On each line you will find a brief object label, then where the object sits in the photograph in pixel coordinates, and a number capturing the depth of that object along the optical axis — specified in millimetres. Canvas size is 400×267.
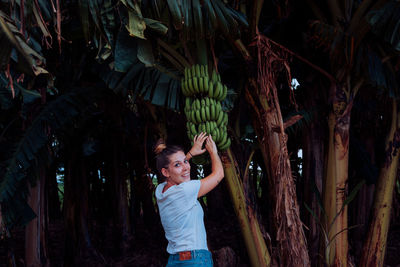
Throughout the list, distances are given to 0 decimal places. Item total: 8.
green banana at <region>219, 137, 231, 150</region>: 2581
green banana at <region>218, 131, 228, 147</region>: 2524
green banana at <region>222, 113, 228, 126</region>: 2619
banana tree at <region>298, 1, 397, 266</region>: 3611
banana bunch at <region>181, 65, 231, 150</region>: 2451
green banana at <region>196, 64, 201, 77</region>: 2725
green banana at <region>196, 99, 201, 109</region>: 2527
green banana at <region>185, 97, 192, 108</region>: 2665
